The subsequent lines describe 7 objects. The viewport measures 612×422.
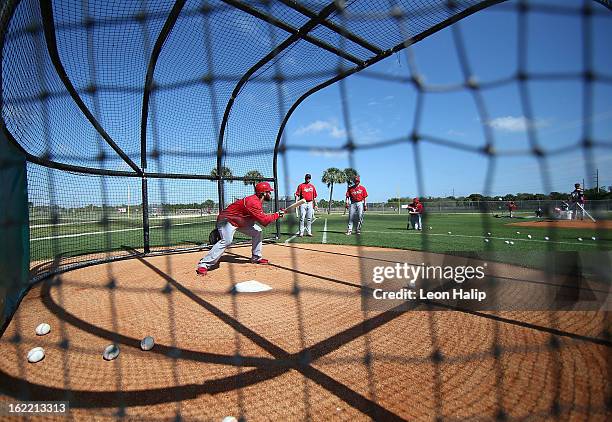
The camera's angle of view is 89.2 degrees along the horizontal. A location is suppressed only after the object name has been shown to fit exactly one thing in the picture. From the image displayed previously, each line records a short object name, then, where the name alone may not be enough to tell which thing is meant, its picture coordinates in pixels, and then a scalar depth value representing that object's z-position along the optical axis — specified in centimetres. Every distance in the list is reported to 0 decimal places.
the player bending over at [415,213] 1085
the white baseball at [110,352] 211
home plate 355
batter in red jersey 451
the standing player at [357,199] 862
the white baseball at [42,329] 251
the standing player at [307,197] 873
